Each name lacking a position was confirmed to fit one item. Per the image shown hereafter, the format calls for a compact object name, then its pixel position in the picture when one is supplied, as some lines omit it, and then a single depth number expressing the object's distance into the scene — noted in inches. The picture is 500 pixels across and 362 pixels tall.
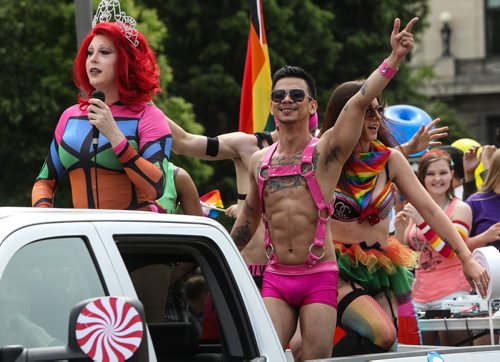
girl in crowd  645.3
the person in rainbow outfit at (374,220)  456.0
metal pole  626.1
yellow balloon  849.1
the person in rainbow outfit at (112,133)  397.6
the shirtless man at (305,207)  410.8
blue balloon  812.7
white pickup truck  267.3
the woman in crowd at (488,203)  650.7
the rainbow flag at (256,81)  683.8
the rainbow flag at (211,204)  641.7
